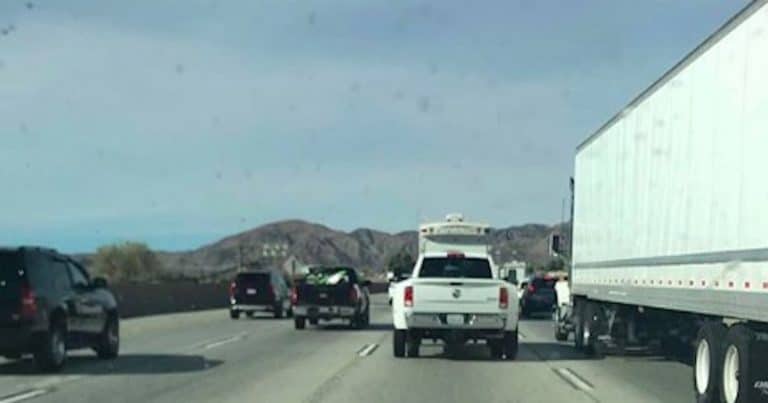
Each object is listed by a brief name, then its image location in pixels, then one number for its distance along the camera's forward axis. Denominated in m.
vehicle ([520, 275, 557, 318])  47.69
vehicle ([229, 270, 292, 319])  45.38
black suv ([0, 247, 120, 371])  19.16
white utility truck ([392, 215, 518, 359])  22.83
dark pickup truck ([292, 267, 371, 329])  35.88
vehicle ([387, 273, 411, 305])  25.32
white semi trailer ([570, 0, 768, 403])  13.32
